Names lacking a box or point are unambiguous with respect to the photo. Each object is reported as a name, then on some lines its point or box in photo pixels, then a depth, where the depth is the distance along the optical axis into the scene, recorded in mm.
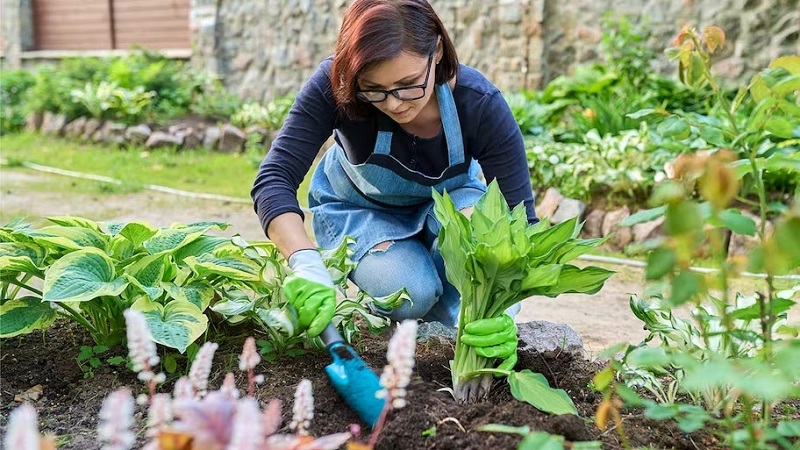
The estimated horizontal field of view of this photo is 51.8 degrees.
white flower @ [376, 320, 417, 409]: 980
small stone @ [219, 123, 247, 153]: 7113
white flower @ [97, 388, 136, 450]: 860
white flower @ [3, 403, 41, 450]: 765
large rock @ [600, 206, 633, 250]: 4125
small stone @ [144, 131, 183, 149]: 7168
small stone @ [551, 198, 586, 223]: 4234
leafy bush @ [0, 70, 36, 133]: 8812
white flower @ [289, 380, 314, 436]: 1074
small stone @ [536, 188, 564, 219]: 4277
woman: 2088
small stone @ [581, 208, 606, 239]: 4234
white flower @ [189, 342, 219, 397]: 1112
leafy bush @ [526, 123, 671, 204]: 4199
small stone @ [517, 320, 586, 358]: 2000
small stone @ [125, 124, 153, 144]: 7277
